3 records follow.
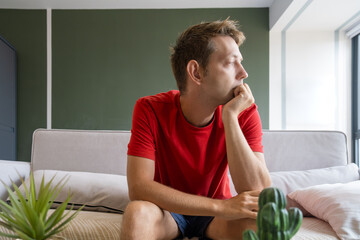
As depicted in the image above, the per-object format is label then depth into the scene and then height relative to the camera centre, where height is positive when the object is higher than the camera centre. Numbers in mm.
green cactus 524 -148
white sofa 2004 -218
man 1398 -69
